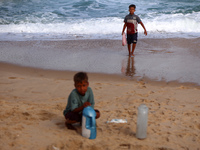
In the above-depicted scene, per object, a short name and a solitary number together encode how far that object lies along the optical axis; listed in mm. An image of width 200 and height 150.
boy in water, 16234
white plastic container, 6691
